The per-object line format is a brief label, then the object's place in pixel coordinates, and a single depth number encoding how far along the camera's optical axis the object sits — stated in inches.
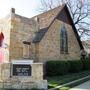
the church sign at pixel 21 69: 214.3
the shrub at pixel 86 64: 439.1
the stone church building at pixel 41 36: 301.7
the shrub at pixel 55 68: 316.7
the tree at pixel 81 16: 612.5
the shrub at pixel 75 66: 376.8
